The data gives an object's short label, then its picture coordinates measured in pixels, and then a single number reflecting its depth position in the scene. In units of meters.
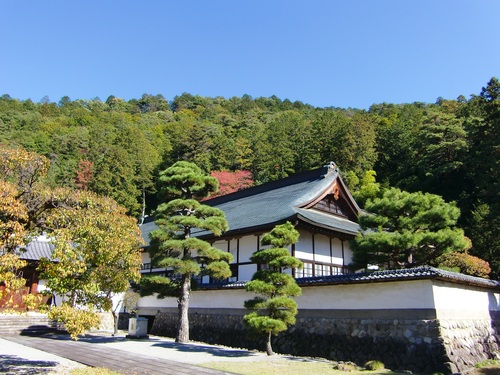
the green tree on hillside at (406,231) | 13.12
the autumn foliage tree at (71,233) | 7.48
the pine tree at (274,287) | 11.96
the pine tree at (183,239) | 15.41
